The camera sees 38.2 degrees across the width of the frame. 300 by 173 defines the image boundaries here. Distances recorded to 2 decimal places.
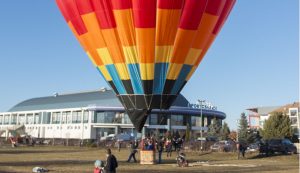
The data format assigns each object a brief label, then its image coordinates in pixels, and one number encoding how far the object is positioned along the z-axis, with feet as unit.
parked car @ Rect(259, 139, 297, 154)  116.88
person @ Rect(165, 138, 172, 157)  112.29
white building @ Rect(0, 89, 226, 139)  312.71
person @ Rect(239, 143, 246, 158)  109.96
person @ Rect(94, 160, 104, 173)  44.29
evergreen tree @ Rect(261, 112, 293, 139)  226.79
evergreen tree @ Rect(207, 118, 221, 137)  301.10
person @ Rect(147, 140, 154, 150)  83.51
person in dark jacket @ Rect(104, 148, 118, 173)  48.14
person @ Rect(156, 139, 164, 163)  87.76
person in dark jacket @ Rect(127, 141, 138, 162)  87.59
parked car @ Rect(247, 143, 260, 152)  138.90
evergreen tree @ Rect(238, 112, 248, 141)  241.92
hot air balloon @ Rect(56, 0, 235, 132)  66.33
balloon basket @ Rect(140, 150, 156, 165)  84.02
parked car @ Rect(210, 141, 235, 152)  135.44
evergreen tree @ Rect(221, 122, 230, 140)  266.47
